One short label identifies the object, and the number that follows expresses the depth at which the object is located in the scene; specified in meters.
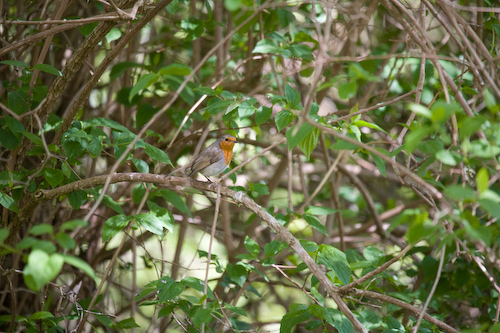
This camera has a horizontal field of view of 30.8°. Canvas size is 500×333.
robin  8.62
